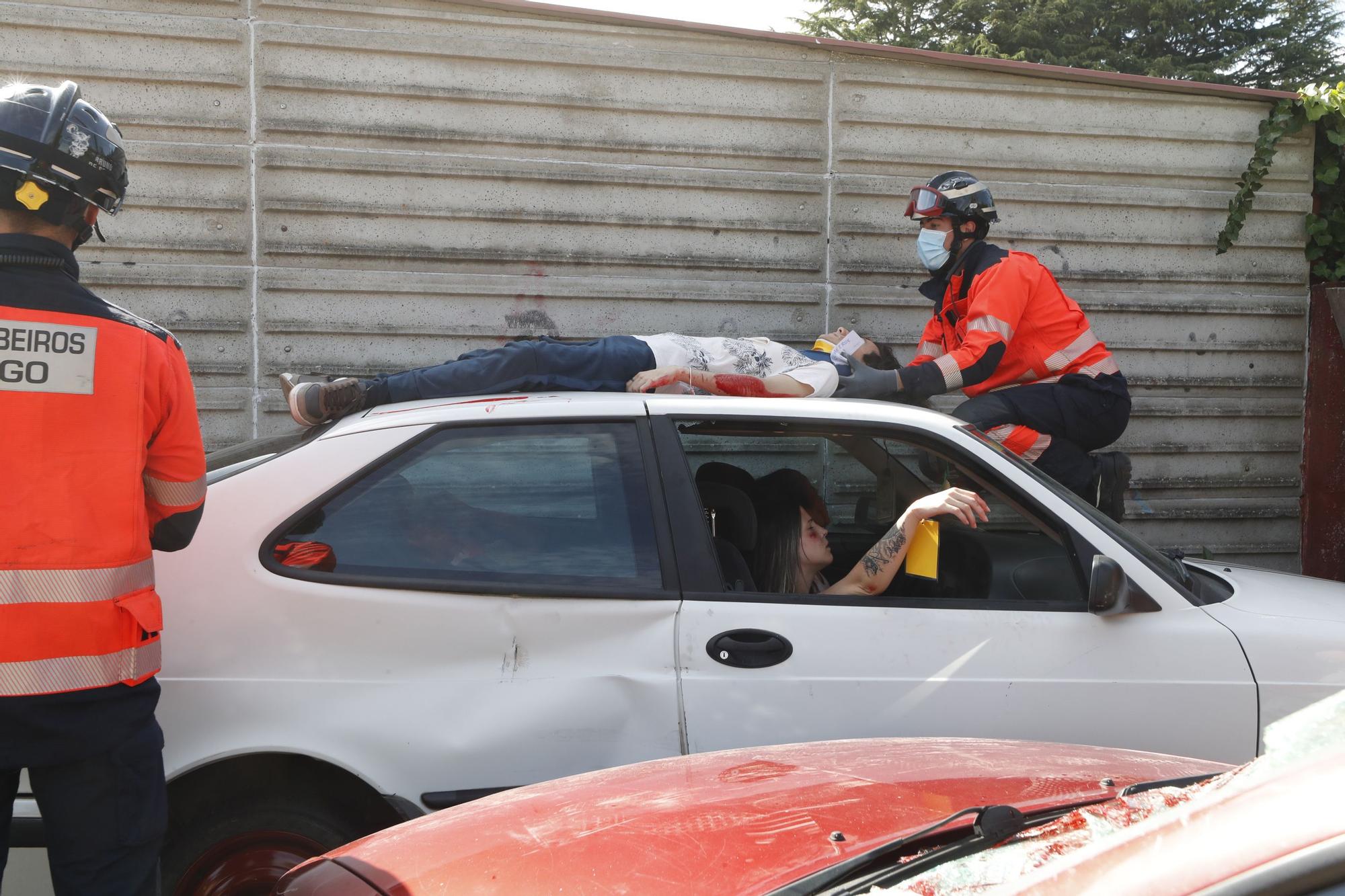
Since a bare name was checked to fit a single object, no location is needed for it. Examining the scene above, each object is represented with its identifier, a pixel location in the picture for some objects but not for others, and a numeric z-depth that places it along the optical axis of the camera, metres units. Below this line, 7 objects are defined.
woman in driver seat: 3.07
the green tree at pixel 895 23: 18.88
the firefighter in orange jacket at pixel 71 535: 2.04
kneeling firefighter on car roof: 4.57
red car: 1.23
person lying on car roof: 3.38
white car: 2.62
